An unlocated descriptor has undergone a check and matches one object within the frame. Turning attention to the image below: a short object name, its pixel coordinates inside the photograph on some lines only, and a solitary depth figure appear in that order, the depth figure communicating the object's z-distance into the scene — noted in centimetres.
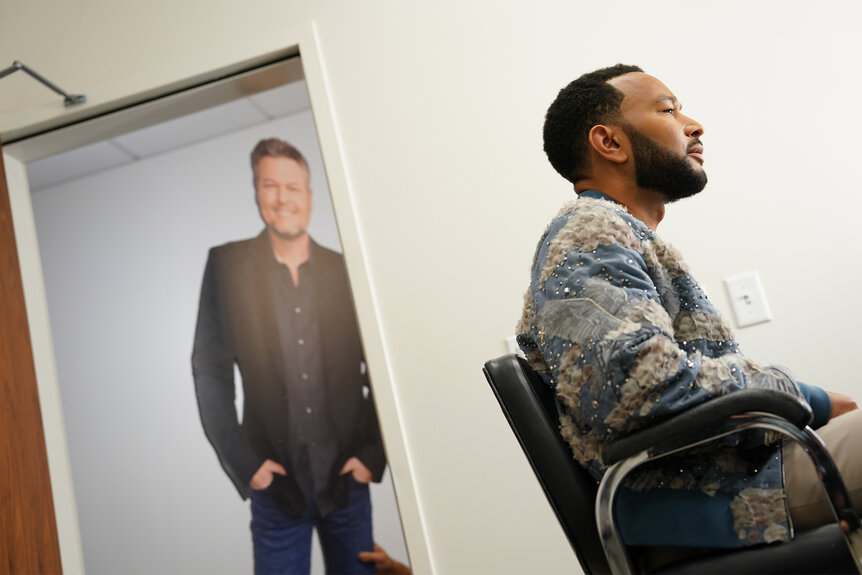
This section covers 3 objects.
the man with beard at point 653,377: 103
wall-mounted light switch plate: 202
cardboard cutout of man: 378
